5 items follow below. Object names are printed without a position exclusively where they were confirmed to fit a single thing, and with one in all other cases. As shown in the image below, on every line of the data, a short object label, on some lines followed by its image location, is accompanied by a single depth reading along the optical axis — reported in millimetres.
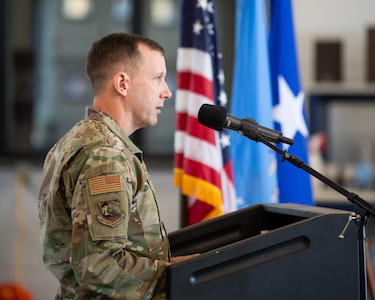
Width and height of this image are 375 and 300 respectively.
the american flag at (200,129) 6603
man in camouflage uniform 4991
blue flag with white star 6807
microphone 5150
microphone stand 5008
